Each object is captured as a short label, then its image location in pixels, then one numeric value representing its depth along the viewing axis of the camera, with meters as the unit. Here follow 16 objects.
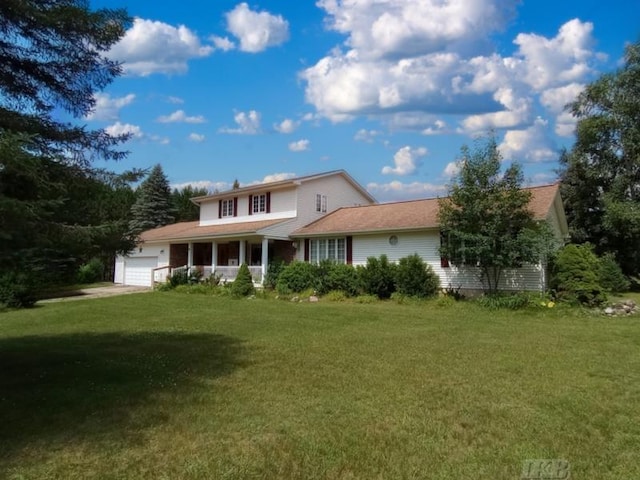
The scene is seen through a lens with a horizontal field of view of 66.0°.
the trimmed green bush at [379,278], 18.92
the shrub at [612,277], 22.39
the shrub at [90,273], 32.38
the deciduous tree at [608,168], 23.39
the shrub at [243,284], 21.48
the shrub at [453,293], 18.03
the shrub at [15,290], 18.16
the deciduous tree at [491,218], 16.12
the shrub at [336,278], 19.78
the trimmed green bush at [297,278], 21.02
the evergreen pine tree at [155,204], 43.91
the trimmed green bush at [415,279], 18.28
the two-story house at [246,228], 24.41
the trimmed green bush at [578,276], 15.36
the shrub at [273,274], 22.66
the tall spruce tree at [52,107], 5.14
